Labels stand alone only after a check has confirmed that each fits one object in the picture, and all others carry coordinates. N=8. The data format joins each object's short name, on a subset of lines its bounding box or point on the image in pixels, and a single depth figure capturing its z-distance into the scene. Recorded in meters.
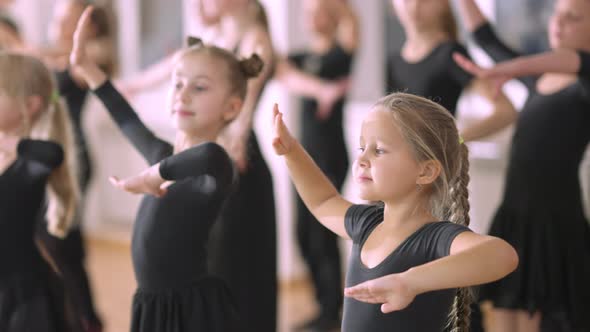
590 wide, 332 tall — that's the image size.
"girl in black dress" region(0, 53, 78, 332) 3.94
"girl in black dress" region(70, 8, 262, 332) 3.48
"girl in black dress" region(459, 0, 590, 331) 4.69
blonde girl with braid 2.80
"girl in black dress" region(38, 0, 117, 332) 6.07
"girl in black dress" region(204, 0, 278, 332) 4.64
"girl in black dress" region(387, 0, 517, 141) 5.15
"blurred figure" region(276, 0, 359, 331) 7.46
